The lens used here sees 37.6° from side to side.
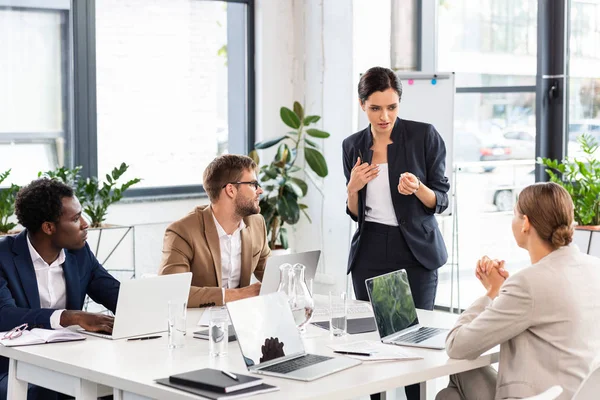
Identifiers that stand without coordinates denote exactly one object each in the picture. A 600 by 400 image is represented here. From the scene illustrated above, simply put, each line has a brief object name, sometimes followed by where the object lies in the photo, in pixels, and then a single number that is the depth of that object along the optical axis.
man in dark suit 2.98
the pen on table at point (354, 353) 2.62
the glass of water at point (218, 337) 2.63
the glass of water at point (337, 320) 2.93
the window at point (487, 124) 6.11
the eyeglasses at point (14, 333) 2.81
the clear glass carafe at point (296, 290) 2.87
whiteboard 5.43
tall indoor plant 6.07
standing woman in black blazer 3.63
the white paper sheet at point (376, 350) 2.60
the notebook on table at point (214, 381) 2.19
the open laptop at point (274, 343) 2.42
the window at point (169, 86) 6.08
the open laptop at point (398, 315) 2.83
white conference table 2.29
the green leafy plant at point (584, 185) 5.01
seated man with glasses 3.44
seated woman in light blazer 2.51
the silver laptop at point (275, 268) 3.22
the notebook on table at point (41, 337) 2.77
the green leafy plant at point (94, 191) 5.39
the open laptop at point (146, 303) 2.83
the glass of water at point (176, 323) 2.73
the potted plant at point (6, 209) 5.02
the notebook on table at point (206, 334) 2.88
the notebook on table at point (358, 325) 3.03
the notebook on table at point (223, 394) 2.16
